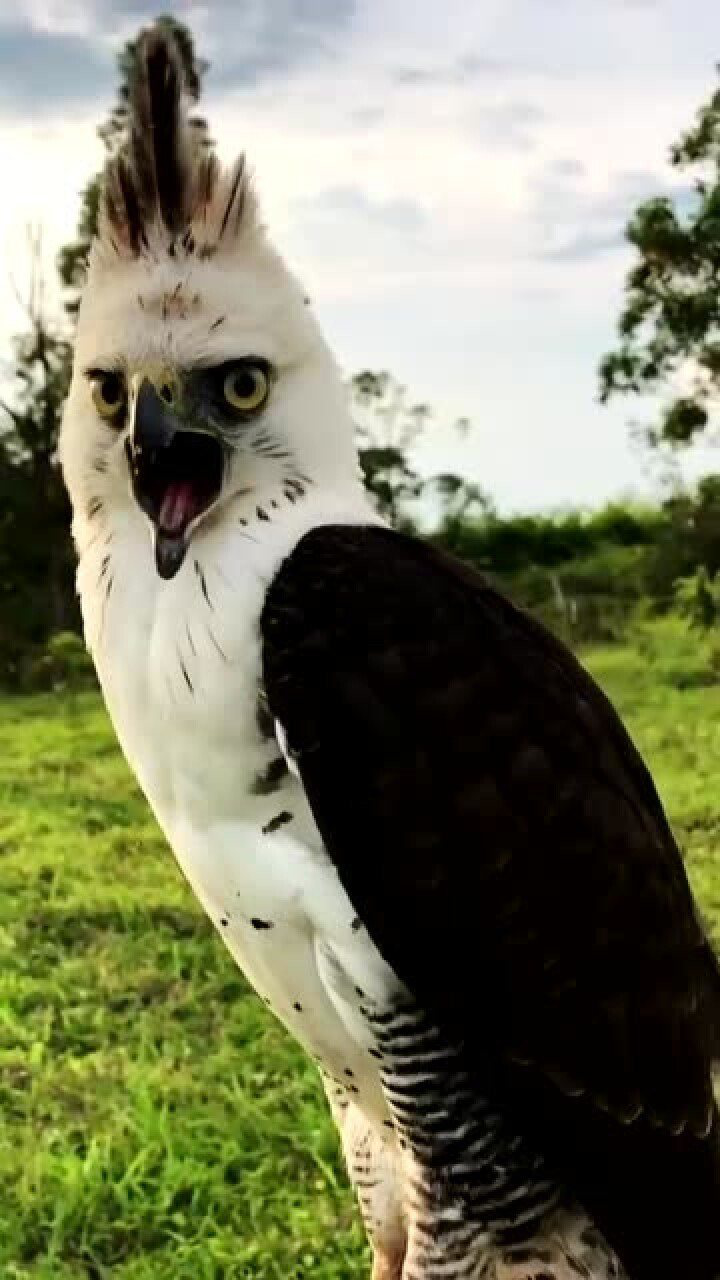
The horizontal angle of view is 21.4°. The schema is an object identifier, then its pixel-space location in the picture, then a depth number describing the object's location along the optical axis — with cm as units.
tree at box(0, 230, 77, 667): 1010
